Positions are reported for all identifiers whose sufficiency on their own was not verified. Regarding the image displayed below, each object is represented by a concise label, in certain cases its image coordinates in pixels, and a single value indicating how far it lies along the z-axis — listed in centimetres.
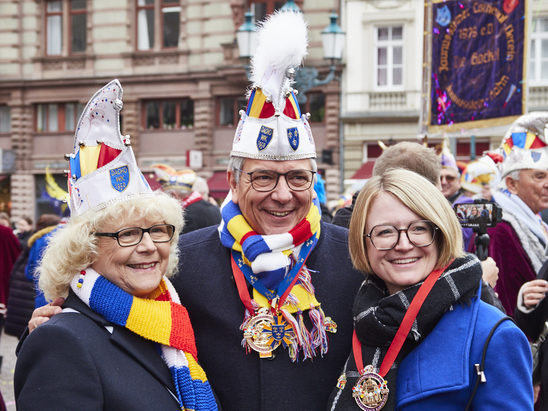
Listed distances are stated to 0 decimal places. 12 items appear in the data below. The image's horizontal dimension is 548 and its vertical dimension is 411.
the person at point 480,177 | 650
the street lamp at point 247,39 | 859
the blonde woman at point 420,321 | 203
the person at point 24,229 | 1040
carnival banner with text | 633
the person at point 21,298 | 635
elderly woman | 215
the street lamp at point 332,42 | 915
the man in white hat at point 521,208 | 393
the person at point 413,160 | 361
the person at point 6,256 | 763
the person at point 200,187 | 733
